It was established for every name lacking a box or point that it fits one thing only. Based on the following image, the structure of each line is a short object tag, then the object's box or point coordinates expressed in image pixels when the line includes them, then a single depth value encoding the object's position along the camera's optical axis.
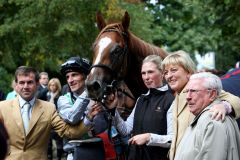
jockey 7.09
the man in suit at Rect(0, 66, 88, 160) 6.71
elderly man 5.23
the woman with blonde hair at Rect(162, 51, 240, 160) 5.96
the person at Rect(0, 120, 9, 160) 3.29
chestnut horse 7.63
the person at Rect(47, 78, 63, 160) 15.38
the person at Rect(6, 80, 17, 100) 15.55
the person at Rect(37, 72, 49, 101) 16.07
